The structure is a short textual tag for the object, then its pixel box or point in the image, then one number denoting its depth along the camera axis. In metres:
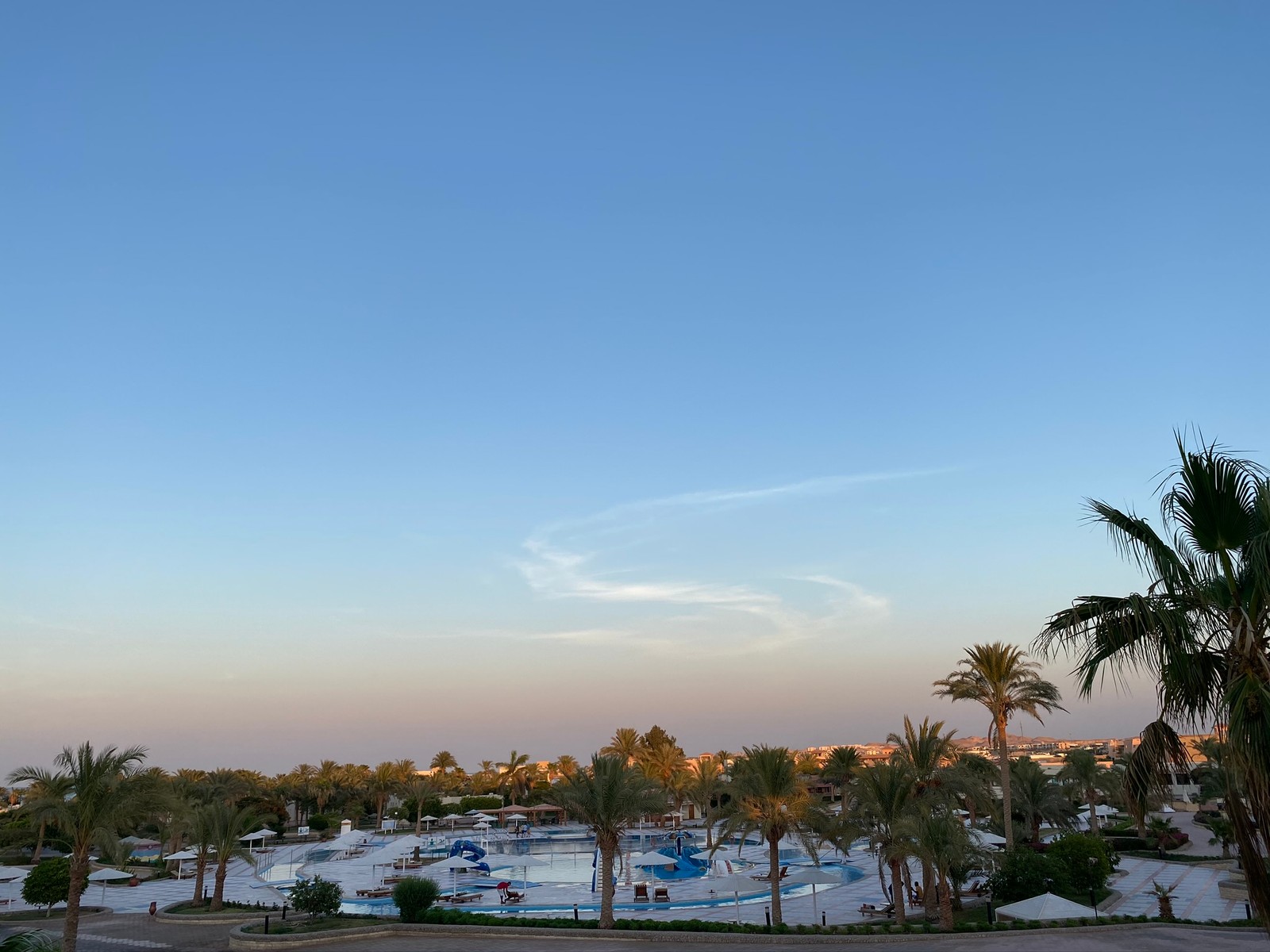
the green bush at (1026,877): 27.33
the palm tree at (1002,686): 36.44
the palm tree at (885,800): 27.09
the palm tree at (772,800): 26.86
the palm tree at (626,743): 84.19
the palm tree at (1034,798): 41.88
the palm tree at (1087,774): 49.16
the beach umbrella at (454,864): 40.53
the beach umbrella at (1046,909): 22.33
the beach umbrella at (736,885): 27.42
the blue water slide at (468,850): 49.95
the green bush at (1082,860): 29.11
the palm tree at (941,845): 24.11
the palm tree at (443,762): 99.74
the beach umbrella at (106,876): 38.68
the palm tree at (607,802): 25.72
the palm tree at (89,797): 22.80
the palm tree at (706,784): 64.69
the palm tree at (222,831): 30.97
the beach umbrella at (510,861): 51.03
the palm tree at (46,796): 22.41
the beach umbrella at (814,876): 29.07
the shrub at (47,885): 33.25
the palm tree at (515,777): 92.12
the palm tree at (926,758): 28.77
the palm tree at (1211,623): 7.89
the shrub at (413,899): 26.58
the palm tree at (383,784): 77.25
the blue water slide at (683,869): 47.94
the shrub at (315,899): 26.69
